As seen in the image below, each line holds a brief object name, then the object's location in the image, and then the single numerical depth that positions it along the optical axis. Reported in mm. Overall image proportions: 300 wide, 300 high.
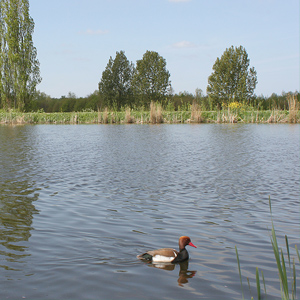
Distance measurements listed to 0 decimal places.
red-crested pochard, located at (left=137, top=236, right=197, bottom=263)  4047
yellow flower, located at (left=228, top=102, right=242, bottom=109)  42562
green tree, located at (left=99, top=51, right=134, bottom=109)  58125
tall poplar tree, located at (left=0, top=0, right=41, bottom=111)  41656
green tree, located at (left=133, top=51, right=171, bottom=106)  55031
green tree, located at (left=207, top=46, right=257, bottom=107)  46906
